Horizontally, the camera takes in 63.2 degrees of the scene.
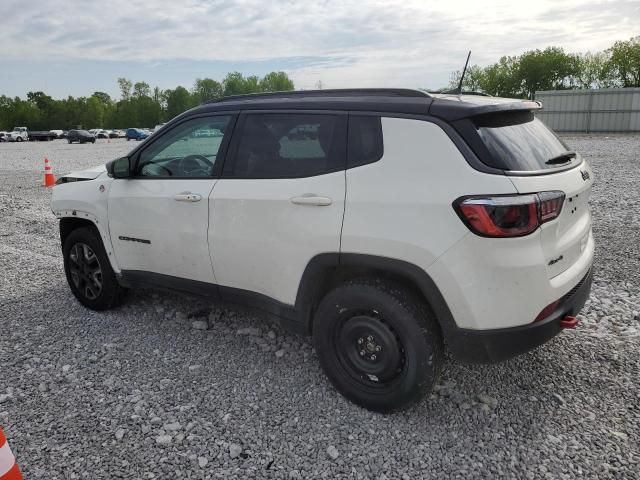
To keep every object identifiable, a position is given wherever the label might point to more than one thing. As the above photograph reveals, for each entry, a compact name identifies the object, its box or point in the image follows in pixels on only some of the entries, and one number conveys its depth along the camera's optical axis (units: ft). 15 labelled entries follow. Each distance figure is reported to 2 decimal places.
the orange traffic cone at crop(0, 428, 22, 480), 6.83
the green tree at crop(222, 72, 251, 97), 440.12
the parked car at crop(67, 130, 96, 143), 181.47
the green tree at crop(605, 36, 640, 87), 208.90
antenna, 11.34
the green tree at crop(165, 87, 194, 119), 401.08
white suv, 8.68
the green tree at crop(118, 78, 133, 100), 444.14
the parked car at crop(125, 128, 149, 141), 220.76
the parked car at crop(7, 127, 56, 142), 219.20
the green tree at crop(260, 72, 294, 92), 455.22
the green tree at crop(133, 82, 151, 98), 438.48
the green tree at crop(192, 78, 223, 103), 425.28
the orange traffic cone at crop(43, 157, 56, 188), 46.42
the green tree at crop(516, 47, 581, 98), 261.03
